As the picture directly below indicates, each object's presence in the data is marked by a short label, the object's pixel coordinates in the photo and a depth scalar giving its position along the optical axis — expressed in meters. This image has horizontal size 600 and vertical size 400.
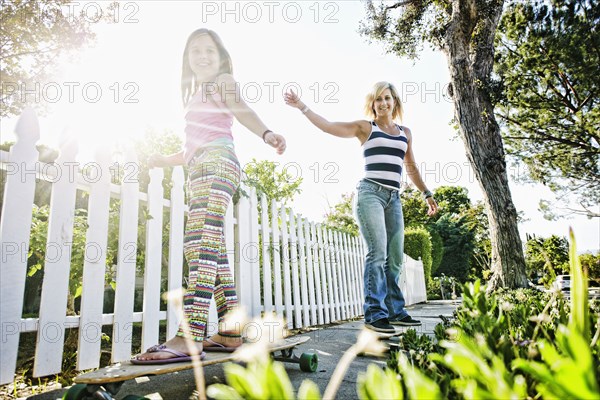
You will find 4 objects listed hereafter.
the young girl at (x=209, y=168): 1.87
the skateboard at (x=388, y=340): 2.48
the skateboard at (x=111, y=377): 1.33
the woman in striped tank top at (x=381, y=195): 2.84
